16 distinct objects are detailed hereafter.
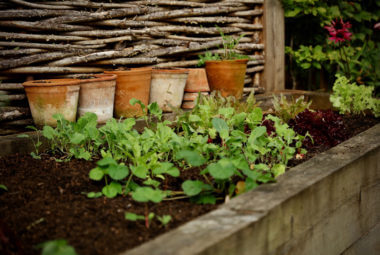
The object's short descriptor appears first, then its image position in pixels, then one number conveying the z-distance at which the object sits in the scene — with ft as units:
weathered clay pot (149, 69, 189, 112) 11.34
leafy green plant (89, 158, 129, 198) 5.28
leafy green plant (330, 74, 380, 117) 11.31
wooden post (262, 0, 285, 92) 14.55
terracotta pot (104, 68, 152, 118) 10.61
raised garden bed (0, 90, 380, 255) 4.26
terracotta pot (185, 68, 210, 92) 12.37
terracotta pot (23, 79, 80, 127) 9.12
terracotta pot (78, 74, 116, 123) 9.77
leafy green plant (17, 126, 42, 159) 7.42
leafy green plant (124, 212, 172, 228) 4.62
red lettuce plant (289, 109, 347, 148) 8.74
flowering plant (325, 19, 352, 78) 12.16
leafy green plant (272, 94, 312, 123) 9.90
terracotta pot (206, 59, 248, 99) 12.48
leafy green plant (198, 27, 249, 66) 12.78
